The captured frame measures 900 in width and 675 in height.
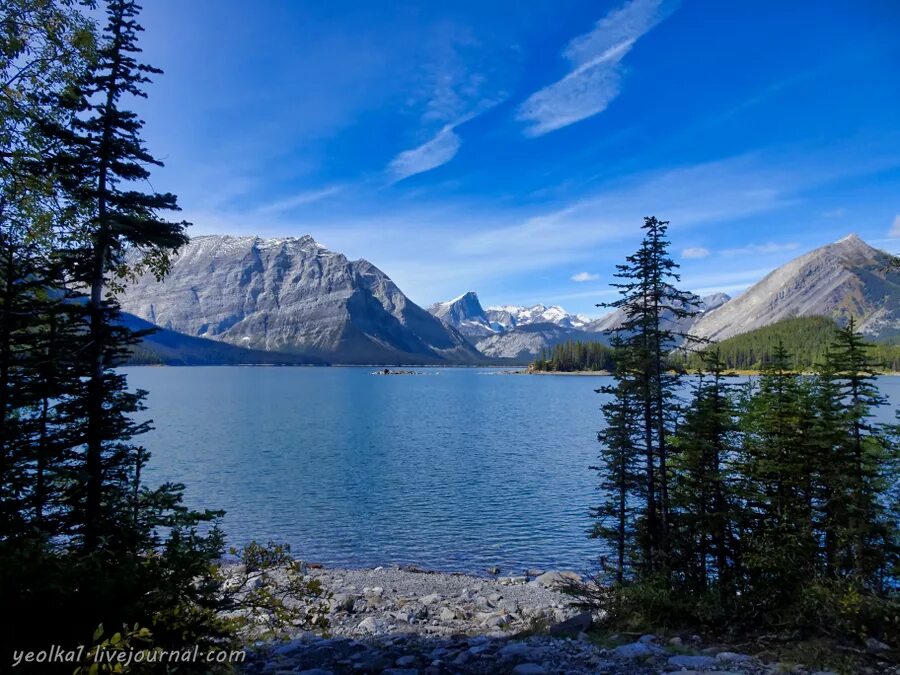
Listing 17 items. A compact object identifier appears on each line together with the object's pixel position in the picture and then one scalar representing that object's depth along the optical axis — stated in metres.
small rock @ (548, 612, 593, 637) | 15.66
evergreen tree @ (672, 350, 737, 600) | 24.73
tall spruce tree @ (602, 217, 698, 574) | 25.73
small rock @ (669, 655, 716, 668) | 11.84
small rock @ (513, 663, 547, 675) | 11.91
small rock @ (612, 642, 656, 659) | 12.82
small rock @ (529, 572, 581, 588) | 27.59
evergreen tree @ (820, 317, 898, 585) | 23.20
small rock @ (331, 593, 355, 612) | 23.45
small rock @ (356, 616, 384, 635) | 20.02
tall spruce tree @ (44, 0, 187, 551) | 13.81
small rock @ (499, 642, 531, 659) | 13.31
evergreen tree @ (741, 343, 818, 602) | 21.75
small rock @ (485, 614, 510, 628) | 20.64
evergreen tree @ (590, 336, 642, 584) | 28.30
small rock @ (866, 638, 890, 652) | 12.04
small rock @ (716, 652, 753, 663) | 11.96
